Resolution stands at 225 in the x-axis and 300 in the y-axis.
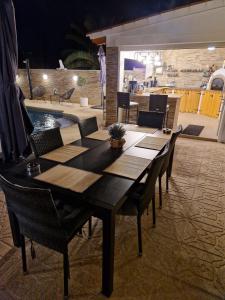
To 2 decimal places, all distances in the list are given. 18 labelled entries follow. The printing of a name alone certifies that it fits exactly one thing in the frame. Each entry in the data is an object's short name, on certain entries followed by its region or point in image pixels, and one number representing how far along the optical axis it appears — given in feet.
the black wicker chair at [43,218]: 3.98
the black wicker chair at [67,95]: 29.32
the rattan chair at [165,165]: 7.42
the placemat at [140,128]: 10.00
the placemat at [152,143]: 7.76
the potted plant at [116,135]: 7.39
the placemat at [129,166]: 5.63
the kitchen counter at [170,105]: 18.58
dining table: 4.52
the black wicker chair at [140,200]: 5.74
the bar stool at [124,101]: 17.69
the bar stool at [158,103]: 16.83
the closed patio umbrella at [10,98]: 6.49
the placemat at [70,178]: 4.95
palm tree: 32.91
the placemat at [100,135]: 8.65
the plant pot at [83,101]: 29.09
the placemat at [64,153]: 6.54
